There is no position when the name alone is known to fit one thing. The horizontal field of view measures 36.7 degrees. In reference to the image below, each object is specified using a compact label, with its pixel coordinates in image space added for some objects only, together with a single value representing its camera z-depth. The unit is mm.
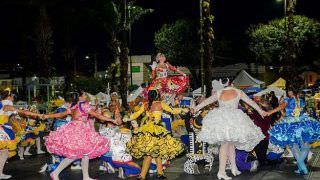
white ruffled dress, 8766
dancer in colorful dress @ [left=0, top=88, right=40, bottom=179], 9649
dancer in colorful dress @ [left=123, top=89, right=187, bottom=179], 8625
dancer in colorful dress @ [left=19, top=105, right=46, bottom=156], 13741
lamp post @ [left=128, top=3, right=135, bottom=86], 36681
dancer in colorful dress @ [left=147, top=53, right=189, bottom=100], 11578
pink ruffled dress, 8586
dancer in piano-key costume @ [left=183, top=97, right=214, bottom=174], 10070
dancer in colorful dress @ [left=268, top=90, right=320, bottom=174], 9312
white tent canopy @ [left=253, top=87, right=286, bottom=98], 24984
